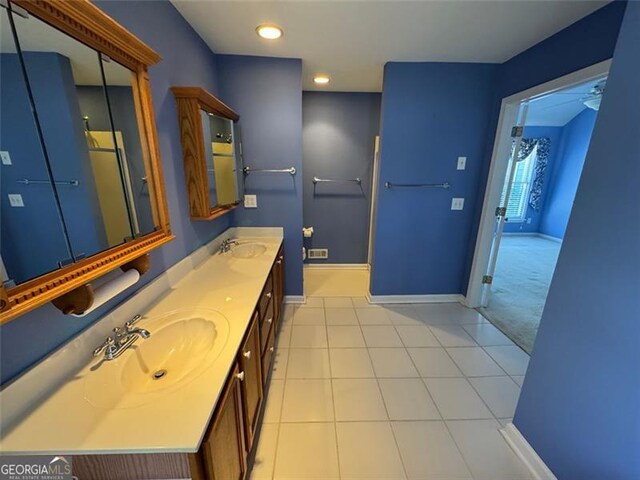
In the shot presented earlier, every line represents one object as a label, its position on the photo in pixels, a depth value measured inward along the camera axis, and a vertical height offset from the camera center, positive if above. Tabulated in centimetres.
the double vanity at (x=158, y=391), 65 -67
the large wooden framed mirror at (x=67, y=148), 67 +5
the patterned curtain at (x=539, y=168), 561 +8
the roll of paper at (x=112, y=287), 87 -44
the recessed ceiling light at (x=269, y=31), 173 +92
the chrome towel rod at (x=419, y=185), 259 -15
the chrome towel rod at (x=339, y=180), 355 -16
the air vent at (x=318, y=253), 387 -125
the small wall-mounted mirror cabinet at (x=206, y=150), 156 +11
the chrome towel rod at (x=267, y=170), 243 -3
